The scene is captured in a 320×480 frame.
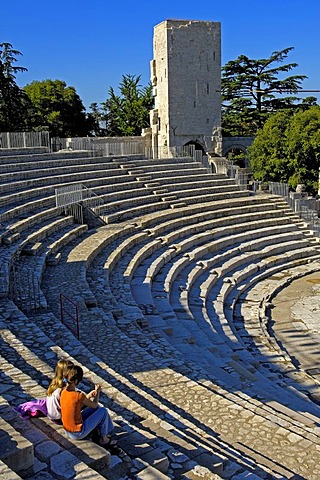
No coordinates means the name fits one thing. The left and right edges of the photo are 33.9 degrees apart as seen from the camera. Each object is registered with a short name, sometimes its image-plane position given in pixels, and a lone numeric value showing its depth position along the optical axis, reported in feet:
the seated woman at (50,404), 14.97
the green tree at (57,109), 124.77
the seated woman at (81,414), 14.34
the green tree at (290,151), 88.99
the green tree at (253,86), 123.03
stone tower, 106.42
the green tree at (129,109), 136.15
